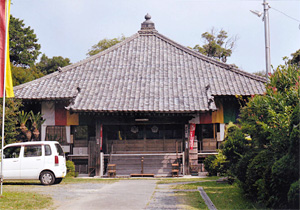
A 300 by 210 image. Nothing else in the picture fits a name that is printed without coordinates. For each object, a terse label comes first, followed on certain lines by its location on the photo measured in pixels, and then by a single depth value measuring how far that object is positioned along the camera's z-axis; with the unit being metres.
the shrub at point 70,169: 20.55
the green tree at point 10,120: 19.61
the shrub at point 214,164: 19.74
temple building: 20.78
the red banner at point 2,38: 12.96
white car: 16.14
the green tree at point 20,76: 35.89
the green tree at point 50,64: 48.72
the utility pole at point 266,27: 16.70
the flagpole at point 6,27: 12.93
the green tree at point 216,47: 45.34
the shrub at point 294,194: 8.06
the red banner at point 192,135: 21.16
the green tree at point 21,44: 47.06
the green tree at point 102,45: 47.46
